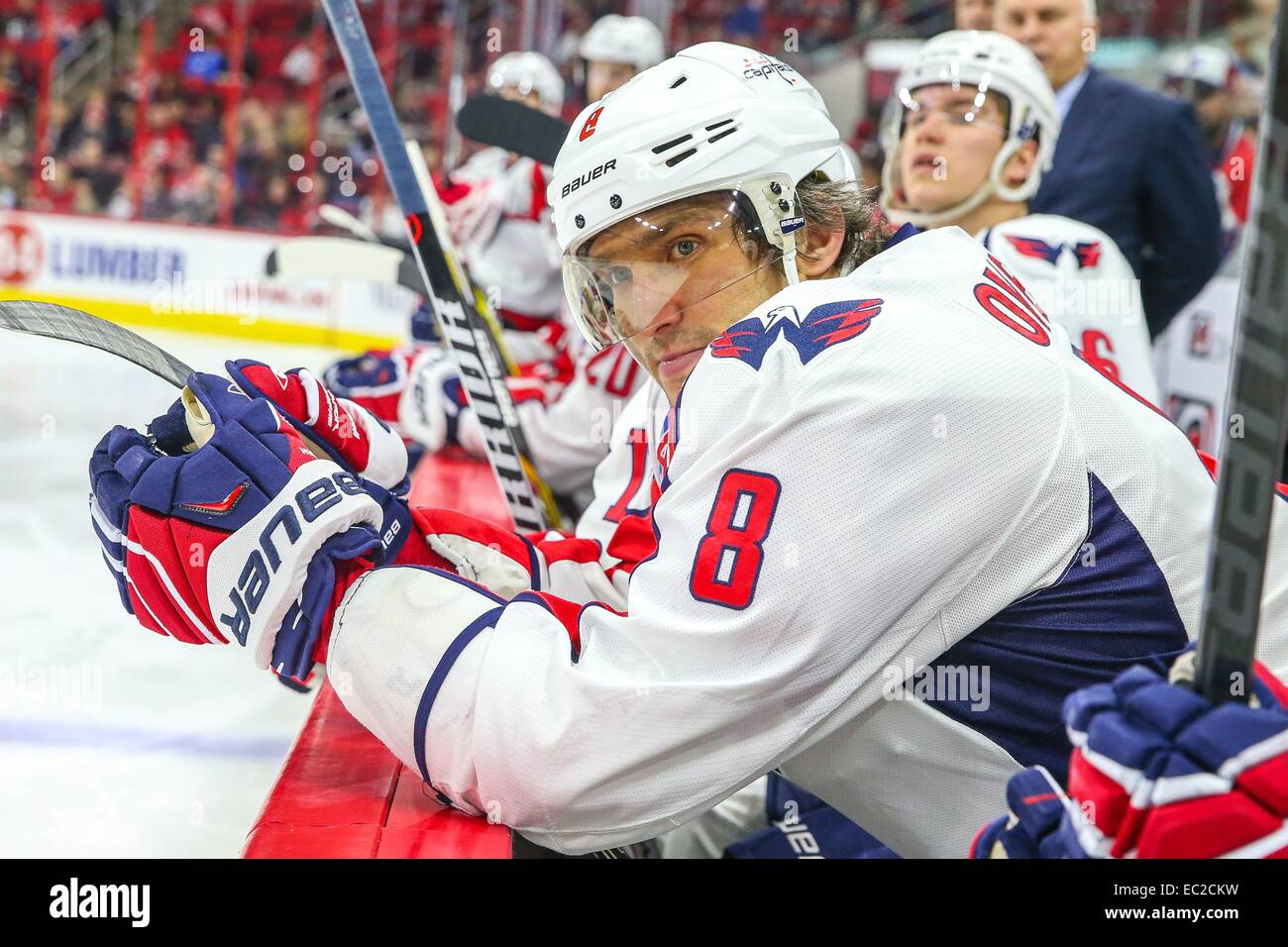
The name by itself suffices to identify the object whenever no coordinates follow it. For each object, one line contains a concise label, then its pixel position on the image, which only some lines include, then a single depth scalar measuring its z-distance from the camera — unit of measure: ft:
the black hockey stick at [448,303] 6.59
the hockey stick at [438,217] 7.09
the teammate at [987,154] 7.82
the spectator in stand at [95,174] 30.17
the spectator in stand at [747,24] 36.63
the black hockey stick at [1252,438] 2.54
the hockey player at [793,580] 3.49
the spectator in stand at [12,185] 29.84
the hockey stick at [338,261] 8.64
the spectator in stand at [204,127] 32.96
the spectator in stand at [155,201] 29.71
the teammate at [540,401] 8.98
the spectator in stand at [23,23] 33.91
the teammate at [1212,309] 13.46
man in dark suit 10.25
